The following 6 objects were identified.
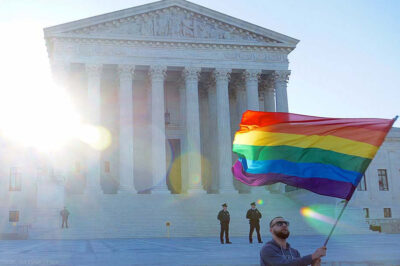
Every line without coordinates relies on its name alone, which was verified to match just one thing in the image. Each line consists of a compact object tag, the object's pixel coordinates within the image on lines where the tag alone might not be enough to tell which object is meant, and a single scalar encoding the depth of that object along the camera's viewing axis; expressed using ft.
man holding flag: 22.99
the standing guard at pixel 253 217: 82.79
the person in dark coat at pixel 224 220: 81.29
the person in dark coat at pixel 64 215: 111.24
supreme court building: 135.54
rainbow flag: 27.35
